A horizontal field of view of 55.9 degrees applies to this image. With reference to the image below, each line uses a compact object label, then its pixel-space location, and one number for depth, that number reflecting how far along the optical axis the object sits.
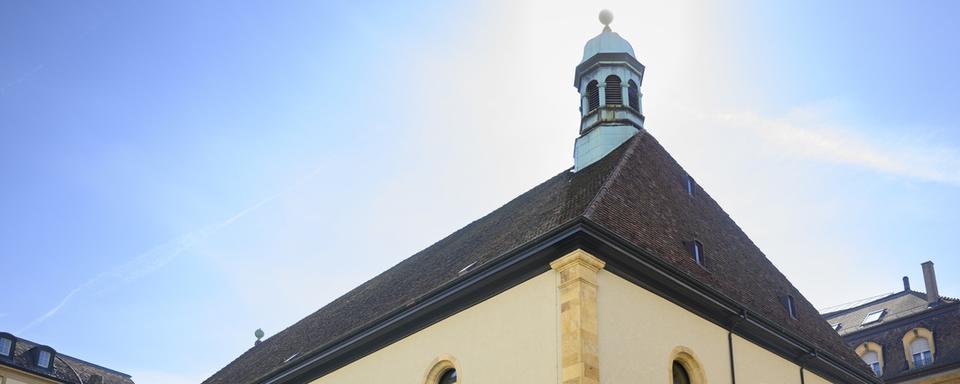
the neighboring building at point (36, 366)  36.78
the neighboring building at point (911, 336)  27.22
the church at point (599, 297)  14.32
